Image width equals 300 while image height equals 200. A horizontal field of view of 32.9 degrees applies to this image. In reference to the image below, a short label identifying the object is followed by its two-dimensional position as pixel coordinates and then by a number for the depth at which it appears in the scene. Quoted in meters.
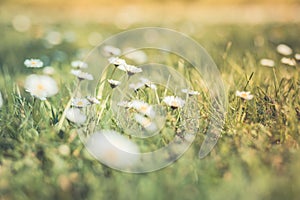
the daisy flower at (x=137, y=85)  2.05
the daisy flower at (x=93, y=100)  1.92
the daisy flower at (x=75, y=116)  1.84
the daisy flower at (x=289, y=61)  2.35
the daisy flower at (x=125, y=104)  1.89
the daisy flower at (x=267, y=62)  2.55
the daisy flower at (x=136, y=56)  3.08
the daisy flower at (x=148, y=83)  2.00
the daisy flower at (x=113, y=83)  1.96
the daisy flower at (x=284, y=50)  2.96
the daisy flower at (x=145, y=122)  1.79
